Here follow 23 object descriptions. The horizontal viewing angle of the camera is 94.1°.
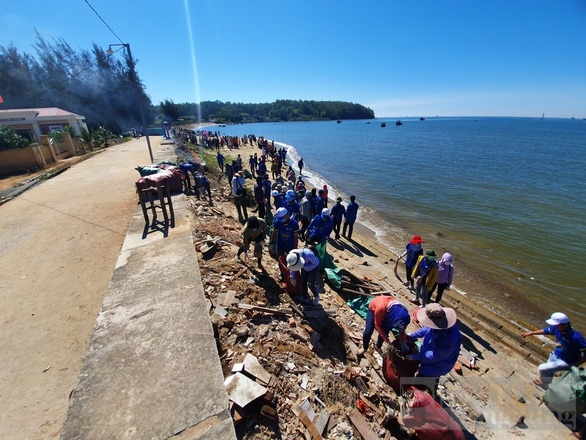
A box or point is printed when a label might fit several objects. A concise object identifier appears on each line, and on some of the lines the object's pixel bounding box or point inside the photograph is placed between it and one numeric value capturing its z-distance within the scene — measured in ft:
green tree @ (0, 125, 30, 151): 56.39
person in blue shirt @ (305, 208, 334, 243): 25.04
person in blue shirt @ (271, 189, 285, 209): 34.63
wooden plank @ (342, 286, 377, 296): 23.54
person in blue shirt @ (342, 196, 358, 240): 36.86
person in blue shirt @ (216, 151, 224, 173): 65.60
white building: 80.02
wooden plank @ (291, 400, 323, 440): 10.62
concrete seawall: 8.96
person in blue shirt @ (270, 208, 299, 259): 20.97
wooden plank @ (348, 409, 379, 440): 11.15
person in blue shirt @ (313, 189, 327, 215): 35.19
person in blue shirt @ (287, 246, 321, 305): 17.32
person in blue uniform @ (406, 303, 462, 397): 11.90
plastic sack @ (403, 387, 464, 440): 10.50
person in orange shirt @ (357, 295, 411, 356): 13.05
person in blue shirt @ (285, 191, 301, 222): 32.19
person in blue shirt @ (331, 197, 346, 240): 36.91
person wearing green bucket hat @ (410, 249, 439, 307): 22.02
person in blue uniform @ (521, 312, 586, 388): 15.66
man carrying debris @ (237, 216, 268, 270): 21.18
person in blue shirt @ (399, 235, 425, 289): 24.55
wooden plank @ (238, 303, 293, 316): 16.42
